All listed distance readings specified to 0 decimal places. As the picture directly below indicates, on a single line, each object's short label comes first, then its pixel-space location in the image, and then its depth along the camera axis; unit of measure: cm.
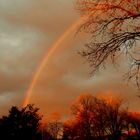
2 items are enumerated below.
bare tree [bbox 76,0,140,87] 1334
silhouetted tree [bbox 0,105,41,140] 5247
